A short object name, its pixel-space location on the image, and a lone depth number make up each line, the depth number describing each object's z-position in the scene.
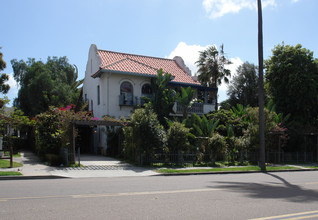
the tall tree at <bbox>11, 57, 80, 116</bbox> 30.20
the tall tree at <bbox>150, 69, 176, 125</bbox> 22.85
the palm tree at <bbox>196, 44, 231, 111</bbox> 31.94
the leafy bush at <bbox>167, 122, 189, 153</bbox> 18.31
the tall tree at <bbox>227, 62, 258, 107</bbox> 40.88
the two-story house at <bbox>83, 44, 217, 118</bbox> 24.39
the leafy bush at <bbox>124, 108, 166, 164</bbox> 17.69
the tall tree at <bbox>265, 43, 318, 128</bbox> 25.67
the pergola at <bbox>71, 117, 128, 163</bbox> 17.42
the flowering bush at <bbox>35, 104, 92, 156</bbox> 17.55
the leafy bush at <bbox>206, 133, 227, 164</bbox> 19.11
